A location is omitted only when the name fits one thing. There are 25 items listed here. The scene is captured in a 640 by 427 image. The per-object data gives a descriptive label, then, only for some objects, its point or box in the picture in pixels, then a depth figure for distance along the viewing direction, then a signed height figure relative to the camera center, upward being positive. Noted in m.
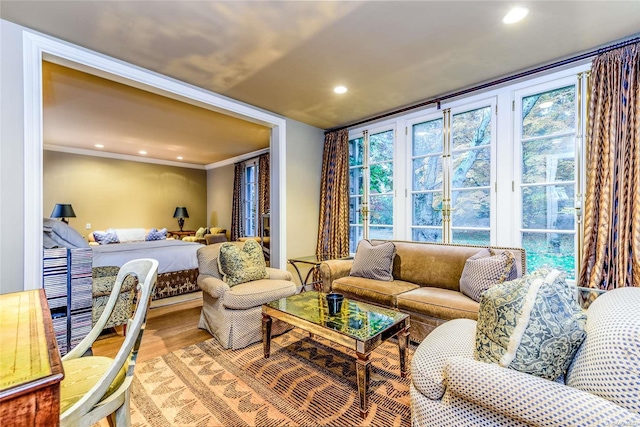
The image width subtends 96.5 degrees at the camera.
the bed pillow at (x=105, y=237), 5.35 -0.49
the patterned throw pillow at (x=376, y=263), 3.18 -0.58
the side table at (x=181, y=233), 7.32 -0.57
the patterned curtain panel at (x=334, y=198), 4.37 +0.21
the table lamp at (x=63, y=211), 5.50 +0.02
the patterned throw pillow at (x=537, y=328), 1.06 -0.44
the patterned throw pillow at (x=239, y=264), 2.84 -0.54
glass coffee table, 1.70 -0.78
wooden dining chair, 1.01 -0.68
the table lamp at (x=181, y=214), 7.32 -0.06
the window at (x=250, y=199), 6.68 +0.29
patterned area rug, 1.67 -1.20
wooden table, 0.64 -0.40
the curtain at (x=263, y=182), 6.04 +0.63
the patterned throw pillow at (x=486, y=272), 2.42 -0.53
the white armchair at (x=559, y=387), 0.87 -0.61
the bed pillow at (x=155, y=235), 5.48 -0.46
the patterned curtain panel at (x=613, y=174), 2.27 +0.30
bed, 3.58 -0.65
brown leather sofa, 2.45 -0.77
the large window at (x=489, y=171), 2.70 +0.46
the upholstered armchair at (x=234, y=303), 2.52 -0.83
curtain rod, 2.38 +1.36
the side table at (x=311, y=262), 3.91 -0.71
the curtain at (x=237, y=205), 6.88 +0.16
